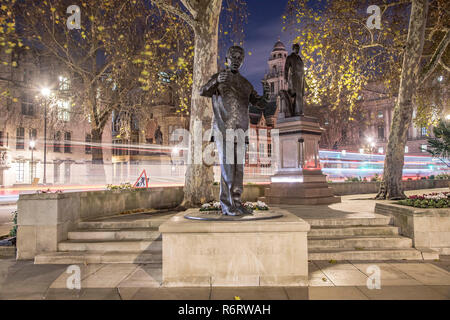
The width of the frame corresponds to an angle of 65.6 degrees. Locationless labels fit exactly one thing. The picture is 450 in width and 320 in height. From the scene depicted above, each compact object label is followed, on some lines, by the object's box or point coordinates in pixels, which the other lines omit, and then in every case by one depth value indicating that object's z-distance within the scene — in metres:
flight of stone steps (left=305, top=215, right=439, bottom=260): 6.66
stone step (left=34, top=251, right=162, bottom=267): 6.68
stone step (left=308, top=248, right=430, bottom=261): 6.61
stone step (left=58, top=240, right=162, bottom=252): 7.09
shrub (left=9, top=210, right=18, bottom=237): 8.09
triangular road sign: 15.26
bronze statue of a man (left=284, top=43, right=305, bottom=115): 12.74
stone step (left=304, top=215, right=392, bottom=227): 7.84
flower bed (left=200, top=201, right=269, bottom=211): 6.67
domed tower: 81.69
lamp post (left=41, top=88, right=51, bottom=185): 19.88
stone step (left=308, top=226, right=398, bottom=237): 7.44
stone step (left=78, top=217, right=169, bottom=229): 8.06
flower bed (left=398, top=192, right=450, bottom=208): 7.66
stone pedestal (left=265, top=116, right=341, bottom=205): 12.17
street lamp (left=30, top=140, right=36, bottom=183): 38.01
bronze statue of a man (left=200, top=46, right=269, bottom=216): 5.96
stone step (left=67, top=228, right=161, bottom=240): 7.55
